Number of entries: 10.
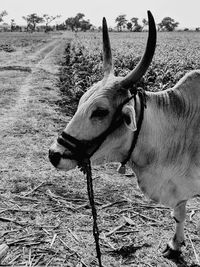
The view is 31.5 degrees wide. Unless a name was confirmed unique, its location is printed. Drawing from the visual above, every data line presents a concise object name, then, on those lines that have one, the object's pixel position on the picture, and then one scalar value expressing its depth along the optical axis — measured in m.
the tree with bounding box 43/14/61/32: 140.38
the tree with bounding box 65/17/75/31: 141.95
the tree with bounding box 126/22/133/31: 137.12
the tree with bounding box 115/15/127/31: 142.01
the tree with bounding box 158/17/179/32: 125.75
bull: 2.87
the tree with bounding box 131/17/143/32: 131.46
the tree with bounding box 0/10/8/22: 114.00
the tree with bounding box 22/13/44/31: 137.25
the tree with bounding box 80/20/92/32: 135.82
